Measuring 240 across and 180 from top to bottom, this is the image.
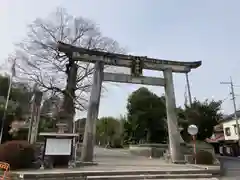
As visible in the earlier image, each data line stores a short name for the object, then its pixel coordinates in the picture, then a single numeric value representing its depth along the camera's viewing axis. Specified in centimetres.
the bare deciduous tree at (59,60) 2009
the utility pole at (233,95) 2915
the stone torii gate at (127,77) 1415
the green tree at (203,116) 2781
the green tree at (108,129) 4416
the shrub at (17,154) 1067
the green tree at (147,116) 2956
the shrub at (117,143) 4178
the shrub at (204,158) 1327
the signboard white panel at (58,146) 1181
